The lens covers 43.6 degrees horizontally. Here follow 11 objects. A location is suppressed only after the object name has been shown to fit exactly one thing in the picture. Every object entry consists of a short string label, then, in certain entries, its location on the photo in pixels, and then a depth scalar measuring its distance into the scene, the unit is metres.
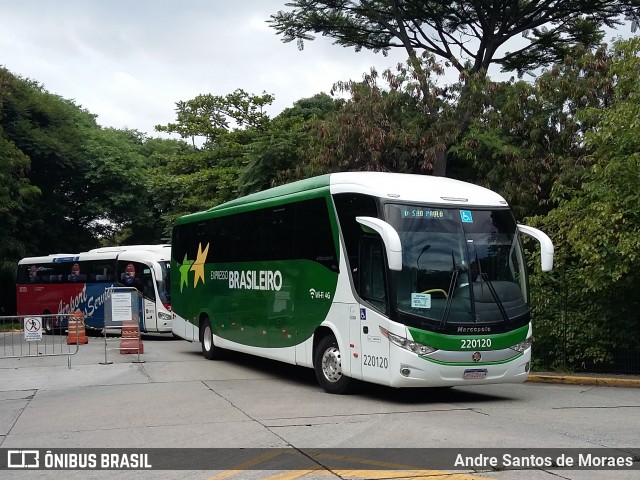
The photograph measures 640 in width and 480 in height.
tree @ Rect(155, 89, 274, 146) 41.75
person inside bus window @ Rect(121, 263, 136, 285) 29.28
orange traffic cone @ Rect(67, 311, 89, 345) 24.14
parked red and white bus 28.62
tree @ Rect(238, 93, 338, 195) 28.96
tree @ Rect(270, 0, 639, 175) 26.94
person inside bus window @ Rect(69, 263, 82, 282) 31.77
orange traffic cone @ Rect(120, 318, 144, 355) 20.83
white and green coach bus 11.75
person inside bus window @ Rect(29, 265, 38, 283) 33.65
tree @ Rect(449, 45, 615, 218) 21.88
